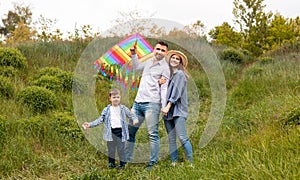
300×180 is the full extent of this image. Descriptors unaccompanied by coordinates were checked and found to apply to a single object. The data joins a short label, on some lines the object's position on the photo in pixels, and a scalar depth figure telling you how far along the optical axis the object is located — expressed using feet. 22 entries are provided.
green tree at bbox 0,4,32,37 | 123.67
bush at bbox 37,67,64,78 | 26.92
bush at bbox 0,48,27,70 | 27.86
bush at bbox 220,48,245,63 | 42.98
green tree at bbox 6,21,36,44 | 85.50
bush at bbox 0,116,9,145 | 18.44
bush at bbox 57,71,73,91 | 26.09
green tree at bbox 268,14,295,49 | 59.62
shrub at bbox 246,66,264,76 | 33.61
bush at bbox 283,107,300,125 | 15.97
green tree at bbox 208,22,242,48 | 62.23
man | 14.89
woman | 14.76
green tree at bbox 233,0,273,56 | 59.95
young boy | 15.56
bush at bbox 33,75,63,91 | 25.04
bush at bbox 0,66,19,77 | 26.96
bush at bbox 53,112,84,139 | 19.97
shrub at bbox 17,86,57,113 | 22.45
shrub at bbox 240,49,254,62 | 47.39
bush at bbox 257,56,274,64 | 40.72
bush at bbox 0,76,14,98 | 23.90
